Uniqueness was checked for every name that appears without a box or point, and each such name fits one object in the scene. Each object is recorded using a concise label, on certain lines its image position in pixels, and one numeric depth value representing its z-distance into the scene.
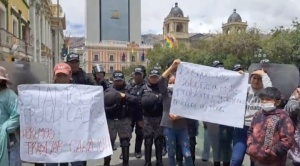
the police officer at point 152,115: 4.17
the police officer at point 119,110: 4.15
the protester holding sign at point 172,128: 3.72
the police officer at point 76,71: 3.78
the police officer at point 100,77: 5.02
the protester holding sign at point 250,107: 3.44
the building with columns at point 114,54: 73.53
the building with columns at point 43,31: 22.01
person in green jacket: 2.68
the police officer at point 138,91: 4.50
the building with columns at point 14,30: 12.99
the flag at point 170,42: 42.73
